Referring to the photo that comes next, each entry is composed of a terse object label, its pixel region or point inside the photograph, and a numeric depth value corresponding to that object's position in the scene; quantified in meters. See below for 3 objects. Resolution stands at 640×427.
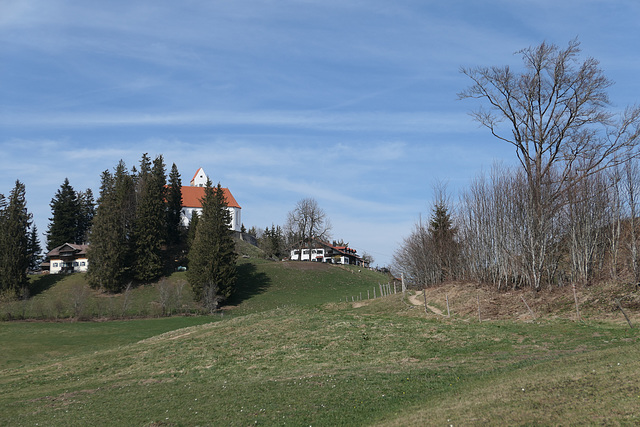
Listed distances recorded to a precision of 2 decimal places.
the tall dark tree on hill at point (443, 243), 52.87
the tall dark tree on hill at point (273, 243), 117.38
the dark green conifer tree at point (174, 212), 96.88
